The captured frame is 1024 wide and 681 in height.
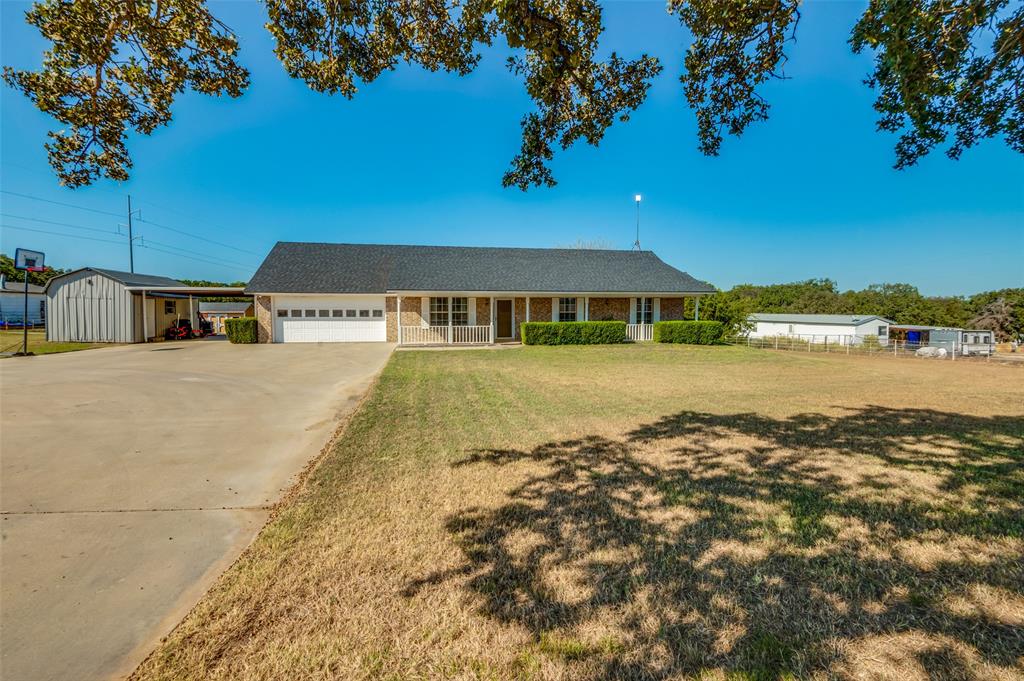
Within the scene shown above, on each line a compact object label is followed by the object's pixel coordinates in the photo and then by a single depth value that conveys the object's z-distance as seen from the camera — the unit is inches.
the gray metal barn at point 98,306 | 746.8
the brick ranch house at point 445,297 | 767.7
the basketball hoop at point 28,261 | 678.5
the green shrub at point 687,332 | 774.5
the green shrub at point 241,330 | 758.5
